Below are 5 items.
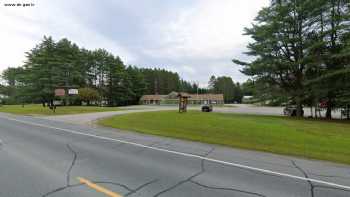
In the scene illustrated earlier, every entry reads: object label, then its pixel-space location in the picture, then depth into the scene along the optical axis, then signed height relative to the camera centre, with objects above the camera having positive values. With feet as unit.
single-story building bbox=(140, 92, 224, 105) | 266.92 -0.83
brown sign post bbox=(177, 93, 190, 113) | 96.57 -1.82
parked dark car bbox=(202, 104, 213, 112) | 119.81 -5.53
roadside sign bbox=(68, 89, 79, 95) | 121.60 +4.85
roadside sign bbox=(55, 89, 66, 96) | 114.55 +4.15
